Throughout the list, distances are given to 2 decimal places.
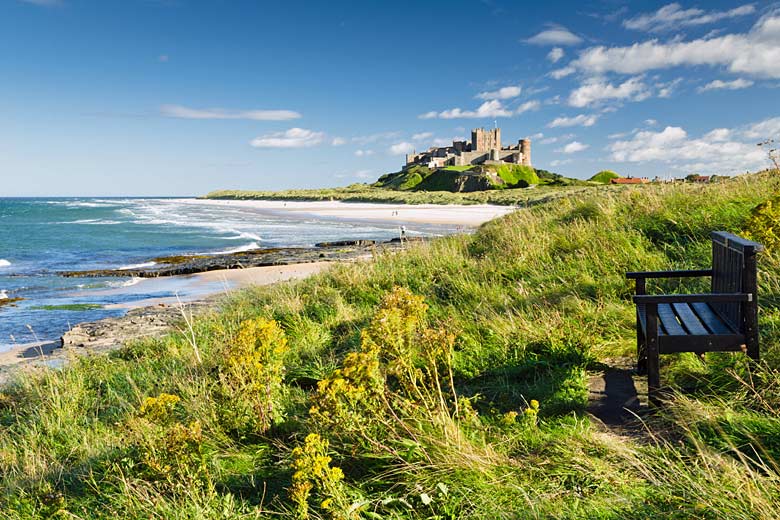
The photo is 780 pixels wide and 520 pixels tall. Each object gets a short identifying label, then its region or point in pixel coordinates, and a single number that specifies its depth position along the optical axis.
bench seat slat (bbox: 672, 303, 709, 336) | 4.02
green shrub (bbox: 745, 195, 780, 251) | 5.97
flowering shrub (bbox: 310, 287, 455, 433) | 3.37
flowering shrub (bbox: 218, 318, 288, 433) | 4.03
